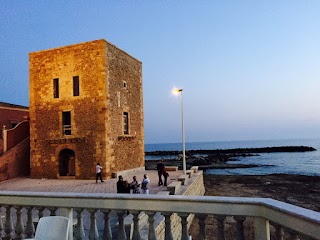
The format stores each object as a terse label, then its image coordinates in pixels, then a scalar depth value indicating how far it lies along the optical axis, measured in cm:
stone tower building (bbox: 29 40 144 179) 1884
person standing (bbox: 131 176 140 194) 1166
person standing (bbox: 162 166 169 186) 1545
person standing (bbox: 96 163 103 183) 1708
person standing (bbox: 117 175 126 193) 1095
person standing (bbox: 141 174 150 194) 1220
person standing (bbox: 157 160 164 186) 1585
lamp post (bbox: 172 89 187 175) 1828
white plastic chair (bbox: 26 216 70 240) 334
